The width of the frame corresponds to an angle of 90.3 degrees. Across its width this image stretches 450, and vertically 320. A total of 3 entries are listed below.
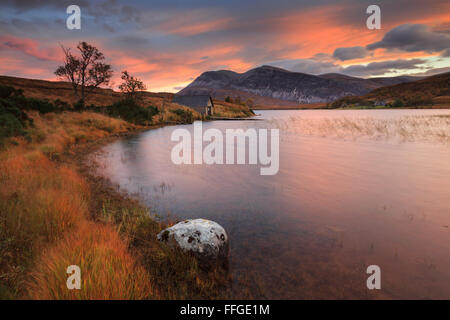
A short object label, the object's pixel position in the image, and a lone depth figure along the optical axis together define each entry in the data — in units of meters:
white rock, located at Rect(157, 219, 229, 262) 4.38
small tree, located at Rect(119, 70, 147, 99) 47.50
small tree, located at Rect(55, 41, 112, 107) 44.12
